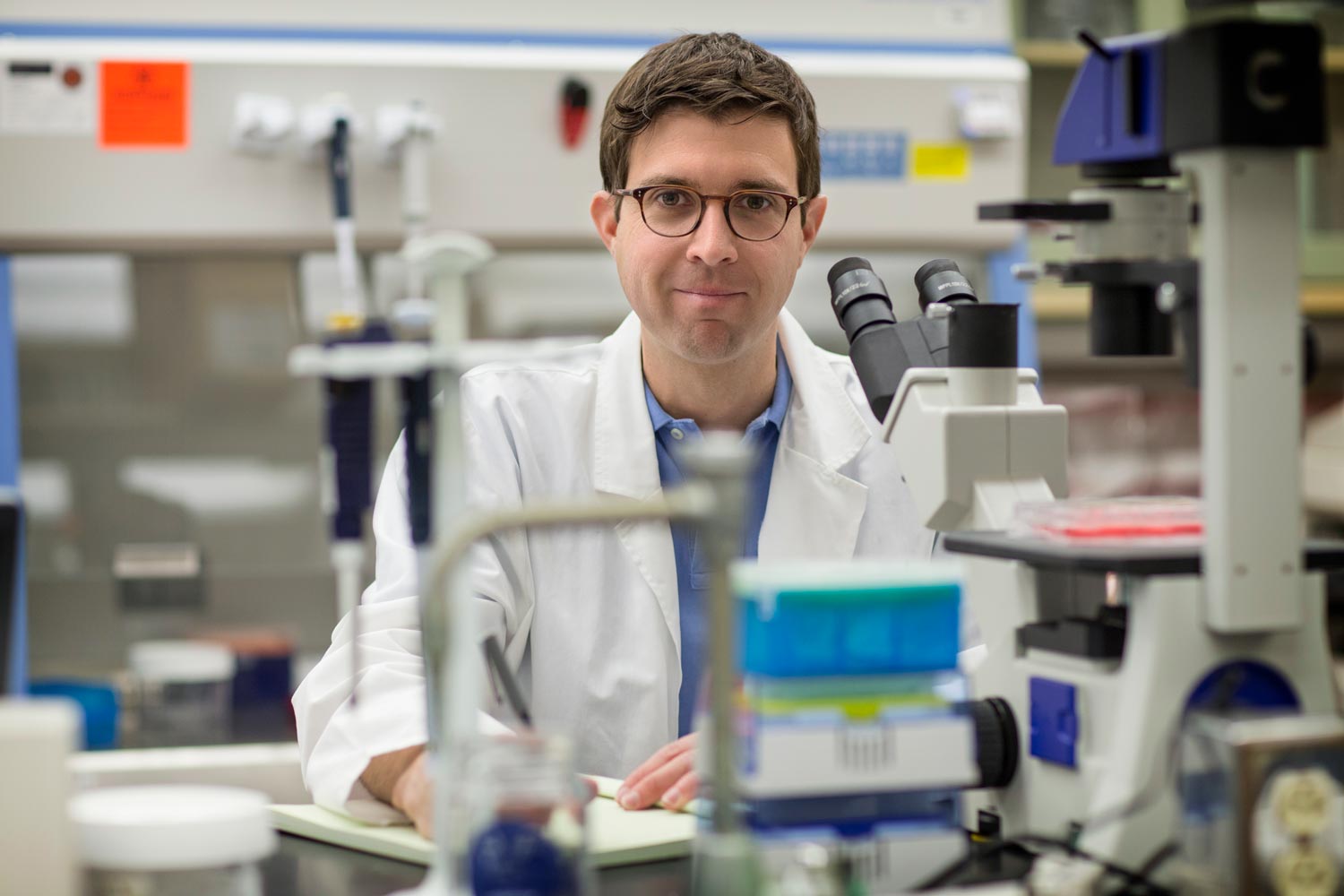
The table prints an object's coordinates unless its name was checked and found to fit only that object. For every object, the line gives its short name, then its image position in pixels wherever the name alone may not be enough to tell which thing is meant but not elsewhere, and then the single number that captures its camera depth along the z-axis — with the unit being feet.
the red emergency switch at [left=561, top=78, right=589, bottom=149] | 7.22
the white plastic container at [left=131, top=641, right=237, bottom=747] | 7.22
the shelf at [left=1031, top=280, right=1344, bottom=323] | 9.53
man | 5.62
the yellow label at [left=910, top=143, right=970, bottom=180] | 7.76
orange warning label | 7.00
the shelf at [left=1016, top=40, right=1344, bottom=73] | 9.78
